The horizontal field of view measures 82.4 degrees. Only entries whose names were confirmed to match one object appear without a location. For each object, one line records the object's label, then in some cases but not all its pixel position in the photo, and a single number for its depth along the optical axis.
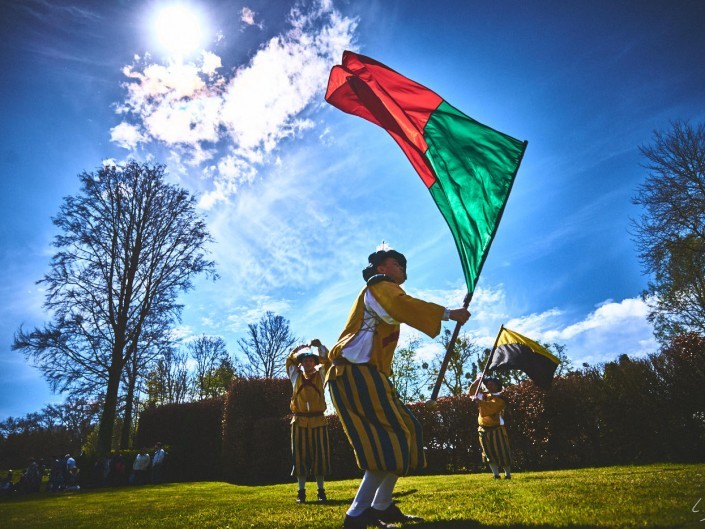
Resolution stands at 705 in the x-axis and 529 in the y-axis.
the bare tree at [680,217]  16.86
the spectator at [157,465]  17.20
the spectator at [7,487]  15.61
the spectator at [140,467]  17.03
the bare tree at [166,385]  35.31
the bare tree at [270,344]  32.75
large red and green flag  4.08
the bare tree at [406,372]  33.62
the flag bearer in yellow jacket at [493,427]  8.30
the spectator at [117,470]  17.17
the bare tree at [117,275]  16.48
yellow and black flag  8.82
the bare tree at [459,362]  30.47
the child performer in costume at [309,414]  6.58
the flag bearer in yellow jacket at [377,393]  3.00
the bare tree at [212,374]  37.72
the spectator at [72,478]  16.72
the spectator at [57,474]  16.23
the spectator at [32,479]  15.98
